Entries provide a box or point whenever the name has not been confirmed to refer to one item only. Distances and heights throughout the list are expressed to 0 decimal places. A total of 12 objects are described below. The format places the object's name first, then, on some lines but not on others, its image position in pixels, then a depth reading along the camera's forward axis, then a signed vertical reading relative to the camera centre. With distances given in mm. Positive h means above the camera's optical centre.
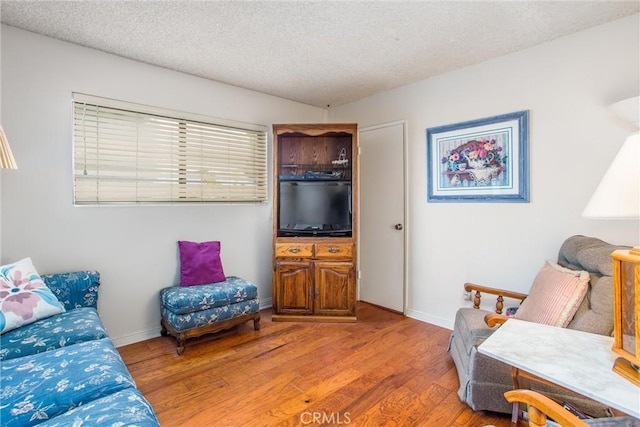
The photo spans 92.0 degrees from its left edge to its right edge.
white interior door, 3445 -52
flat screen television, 3365 +42
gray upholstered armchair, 1627 -782
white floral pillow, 1805 -518
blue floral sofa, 1153 -735
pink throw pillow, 1747 -519
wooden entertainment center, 3221 -285
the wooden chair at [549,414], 913 -620
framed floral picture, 2568 +460
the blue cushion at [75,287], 2209 -542
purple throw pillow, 2936 -495
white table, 918 -533
